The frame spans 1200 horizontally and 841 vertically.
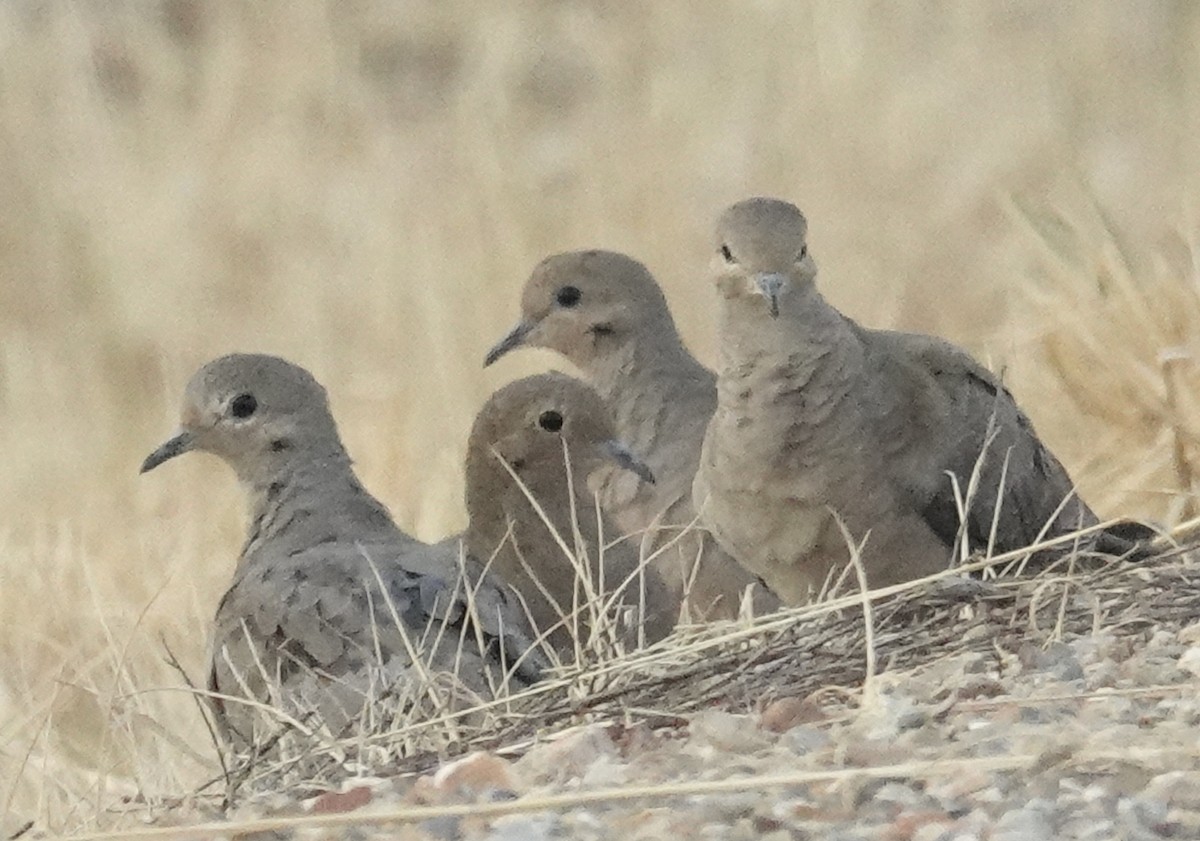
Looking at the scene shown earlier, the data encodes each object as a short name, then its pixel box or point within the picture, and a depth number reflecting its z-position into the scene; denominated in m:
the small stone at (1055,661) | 6.88
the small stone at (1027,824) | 5.52
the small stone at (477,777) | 6.42
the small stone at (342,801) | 6.39
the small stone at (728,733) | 6.49
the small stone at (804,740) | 6.43
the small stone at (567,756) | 6.51
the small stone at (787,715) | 6.67
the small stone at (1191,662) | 6.72
